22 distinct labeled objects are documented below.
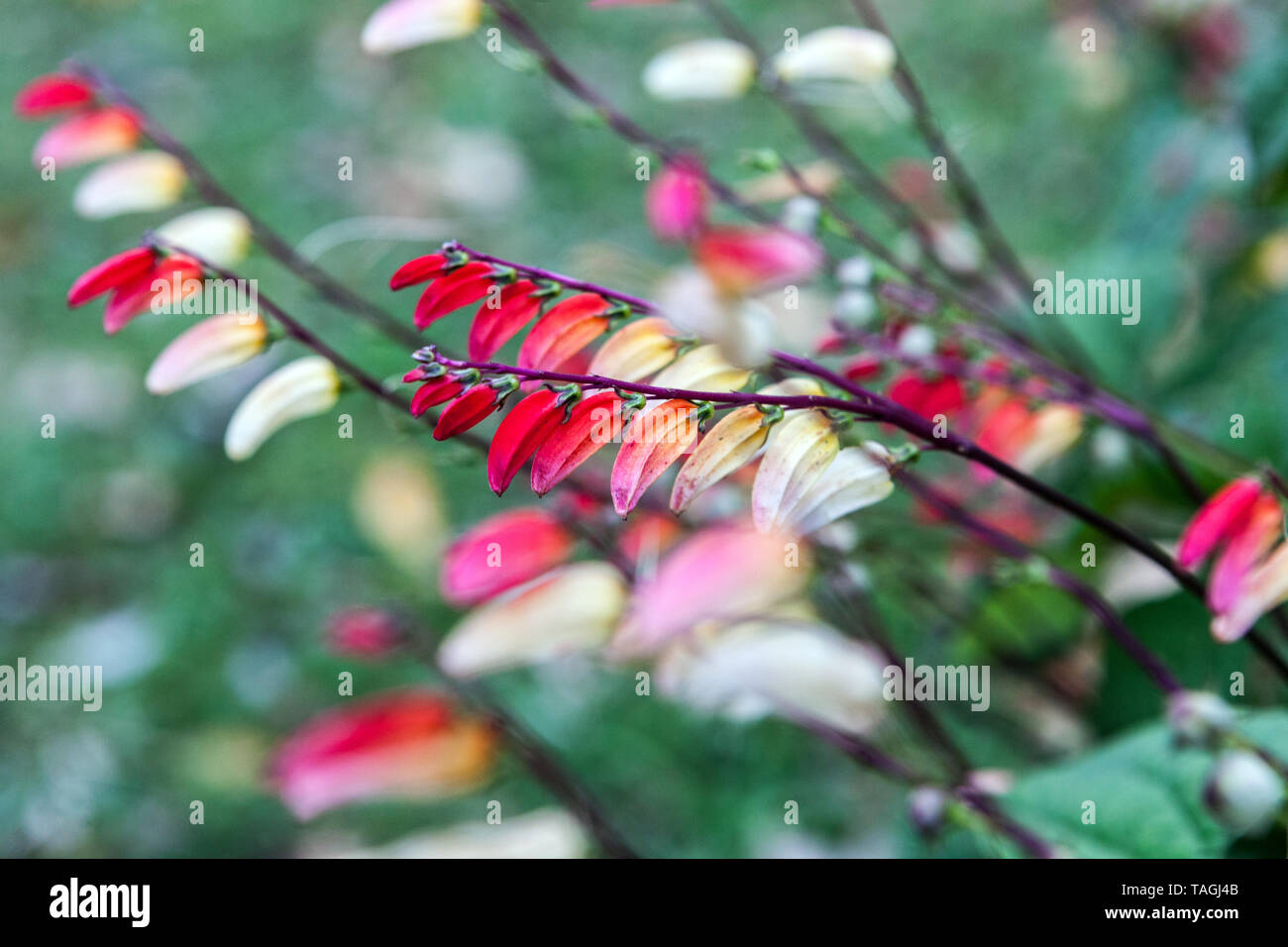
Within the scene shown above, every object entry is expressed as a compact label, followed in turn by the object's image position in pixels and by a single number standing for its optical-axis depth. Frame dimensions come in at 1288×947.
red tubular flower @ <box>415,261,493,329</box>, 0.39
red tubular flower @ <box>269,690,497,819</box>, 0.59
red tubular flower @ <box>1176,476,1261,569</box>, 0.43
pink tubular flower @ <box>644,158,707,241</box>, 0.59
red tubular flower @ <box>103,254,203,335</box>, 0.44
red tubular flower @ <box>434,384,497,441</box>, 0.35
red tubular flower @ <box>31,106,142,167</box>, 0.57
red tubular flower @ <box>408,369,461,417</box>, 0.36
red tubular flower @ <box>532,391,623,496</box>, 0.36
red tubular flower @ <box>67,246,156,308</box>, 0.43
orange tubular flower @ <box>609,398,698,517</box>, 0.35
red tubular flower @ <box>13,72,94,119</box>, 0.55
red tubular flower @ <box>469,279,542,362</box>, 0.40
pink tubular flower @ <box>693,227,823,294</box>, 0.55
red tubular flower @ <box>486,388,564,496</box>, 0.37
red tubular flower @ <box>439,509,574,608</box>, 0.55
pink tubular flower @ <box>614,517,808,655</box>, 0.40
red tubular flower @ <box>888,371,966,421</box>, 0.51
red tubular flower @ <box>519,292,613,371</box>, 0.39
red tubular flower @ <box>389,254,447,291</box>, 0.39
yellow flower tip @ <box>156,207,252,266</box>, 0.51
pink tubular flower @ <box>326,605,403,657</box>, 0.64
